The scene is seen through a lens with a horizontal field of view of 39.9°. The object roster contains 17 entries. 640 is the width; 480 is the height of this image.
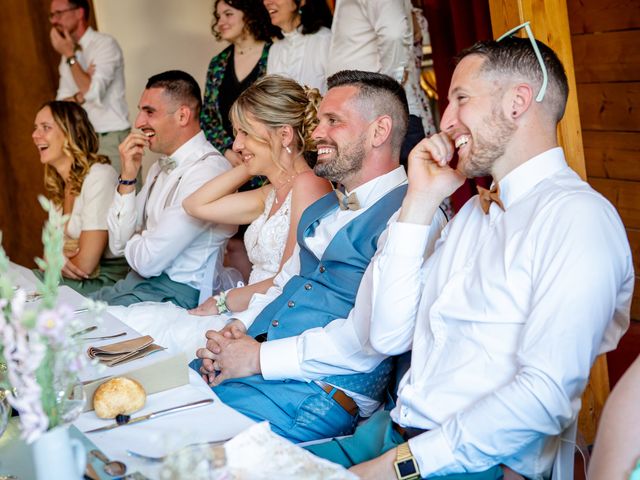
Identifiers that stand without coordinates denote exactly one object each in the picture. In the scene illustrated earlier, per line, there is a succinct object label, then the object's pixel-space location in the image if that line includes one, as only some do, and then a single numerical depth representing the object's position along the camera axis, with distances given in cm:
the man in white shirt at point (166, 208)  348
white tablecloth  160
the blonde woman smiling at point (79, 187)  398
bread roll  177
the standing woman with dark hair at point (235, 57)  433
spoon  148
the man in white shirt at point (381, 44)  349
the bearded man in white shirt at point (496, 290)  166
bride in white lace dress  296
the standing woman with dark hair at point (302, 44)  408
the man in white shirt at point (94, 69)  538
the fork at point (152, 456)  154
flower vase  134
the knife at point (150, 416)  172
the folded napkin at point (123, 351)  204
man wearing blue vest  228
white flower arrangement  128
